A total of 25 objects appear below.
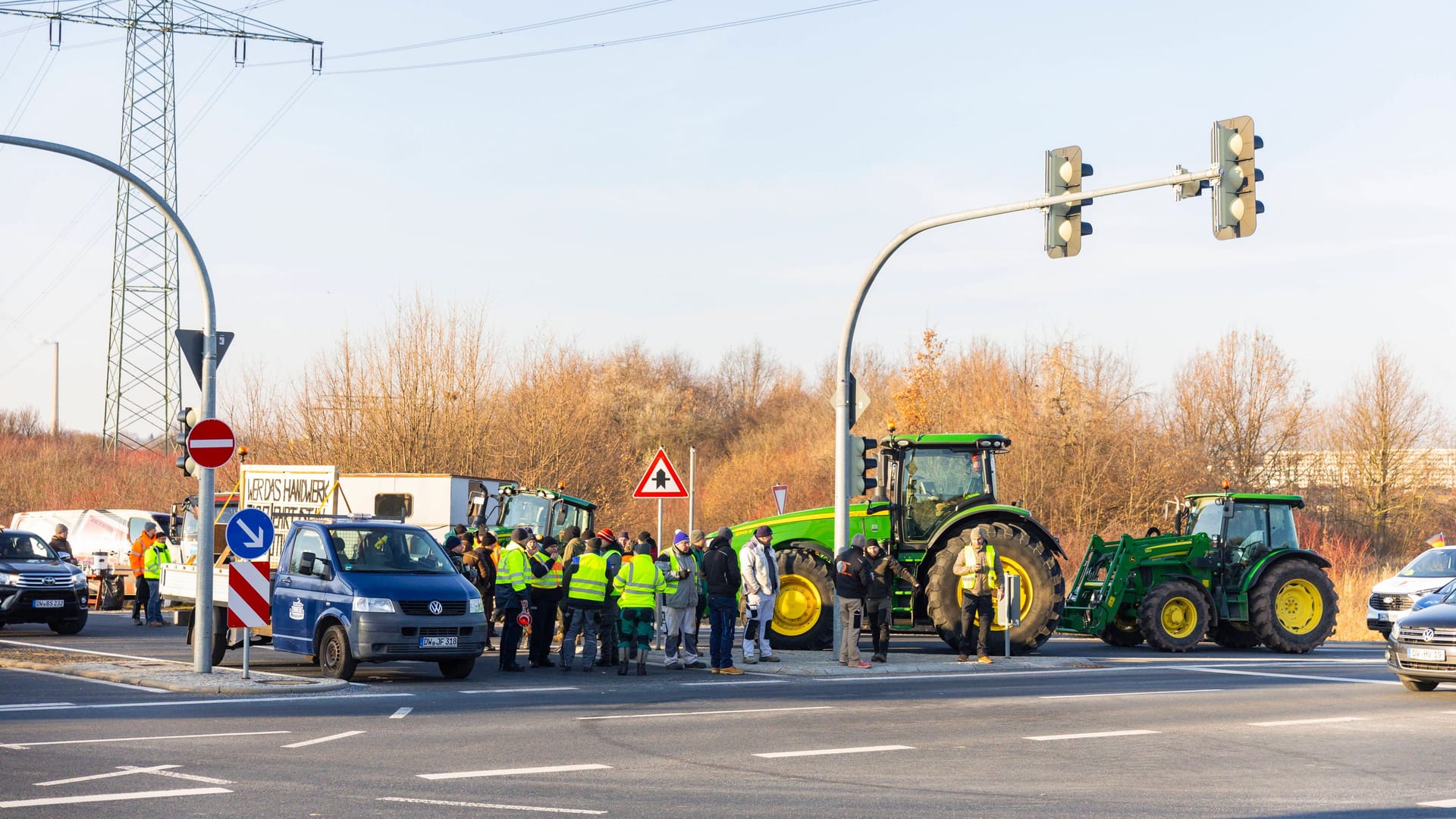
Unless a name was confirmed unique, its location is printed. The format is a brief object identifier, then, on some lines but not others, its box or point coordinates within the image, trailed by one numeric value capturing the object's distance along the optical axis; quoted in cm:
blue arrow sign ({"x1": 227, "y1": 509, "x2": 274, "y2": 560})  1623
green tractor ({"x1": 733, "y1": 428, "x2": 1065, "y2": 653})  2066
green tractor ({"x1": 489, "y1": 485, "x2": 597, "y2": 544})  2817
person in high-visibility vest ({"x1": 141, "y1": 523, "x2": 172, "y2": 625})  2800
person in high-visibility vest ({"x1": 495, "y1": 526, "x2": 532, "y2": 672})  1872
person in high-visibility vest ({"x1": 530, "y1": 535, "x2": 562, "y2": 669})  1908
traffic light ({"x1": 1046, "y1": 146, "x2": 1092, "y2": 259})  1667
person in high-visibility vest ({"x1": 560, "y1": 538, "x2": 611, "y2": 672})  1855
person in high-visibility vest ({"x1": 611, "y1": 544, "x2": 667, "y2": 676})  1814
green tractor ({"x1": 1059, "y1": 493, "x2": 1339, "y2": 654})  2259
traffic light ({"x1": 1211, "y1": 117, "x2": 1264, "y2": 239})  1491
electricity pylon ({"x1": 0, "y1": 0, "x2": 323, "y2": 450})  4026
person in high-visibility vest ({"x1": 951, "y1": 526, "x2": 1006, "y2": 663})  1973
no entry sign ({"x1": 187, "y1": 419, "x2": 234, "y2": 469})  1644
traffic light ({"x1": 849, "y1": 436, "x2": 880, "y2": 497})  2009
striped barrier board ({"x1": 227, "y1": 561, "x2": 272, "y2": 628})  1639
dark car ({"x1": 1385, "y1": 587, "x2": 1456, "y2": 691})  1628
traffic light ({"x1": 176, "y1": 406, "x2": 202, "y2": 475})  1742
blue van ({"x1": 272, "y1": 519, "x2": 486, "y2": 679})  1659
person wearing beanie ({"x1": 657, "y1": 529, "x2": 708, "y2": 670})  1919
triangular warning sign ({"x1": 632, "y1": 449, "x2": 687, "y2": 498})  2281
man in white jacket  1916
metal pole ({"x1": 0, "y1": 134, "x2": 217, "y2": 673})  1683
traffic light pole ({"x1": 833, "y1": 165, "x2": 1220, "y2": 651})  1866
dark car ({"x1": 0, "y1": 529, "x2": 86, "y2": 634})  2377
